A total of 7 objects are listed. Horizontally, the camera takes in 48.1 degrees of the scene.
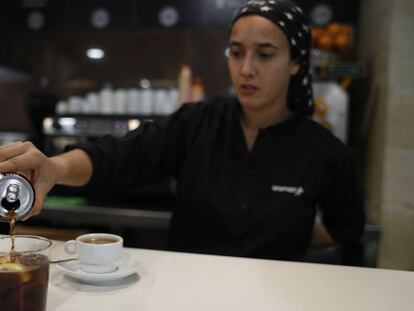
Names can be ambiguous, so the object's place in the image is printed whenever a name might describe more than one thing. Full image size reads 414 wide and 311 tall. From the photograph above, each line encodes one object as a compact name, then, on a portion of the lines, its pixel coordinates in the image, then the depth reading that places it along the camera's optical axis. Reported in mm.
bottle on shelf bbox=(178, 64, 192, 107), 2701
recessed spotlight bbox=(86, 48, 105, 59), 3049
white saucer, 860
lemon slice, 663
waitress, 1342
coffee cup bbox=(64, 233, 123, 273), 881
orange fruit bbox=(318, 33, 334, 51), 2389
